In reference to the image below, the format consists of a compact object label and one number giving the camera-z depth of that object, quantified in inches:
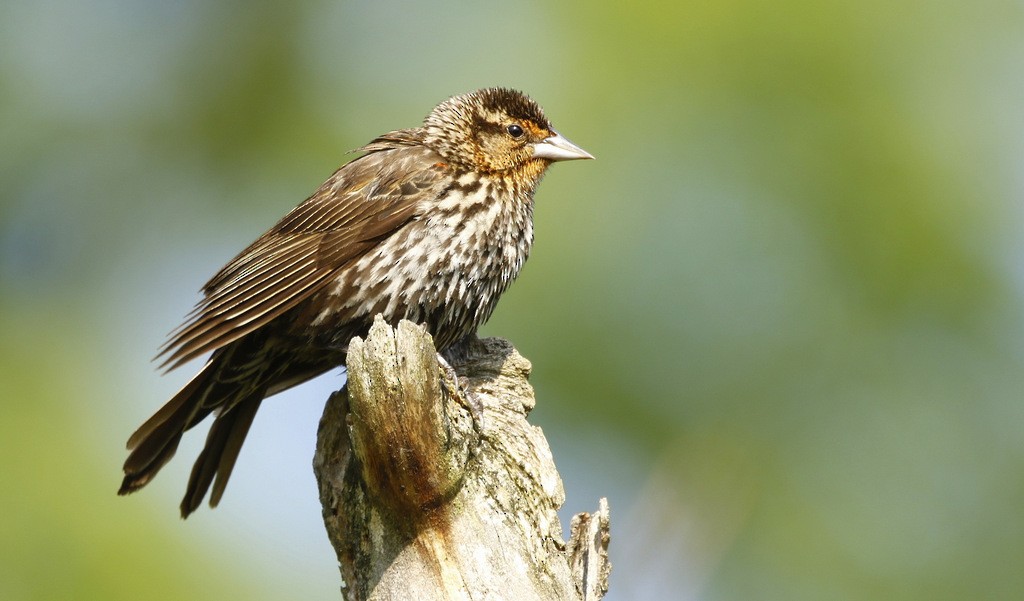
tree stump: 277.6
